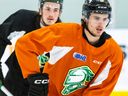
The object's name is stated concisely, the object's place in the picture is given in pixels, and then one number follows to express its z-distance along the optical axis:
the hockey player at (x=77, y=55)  5.57
